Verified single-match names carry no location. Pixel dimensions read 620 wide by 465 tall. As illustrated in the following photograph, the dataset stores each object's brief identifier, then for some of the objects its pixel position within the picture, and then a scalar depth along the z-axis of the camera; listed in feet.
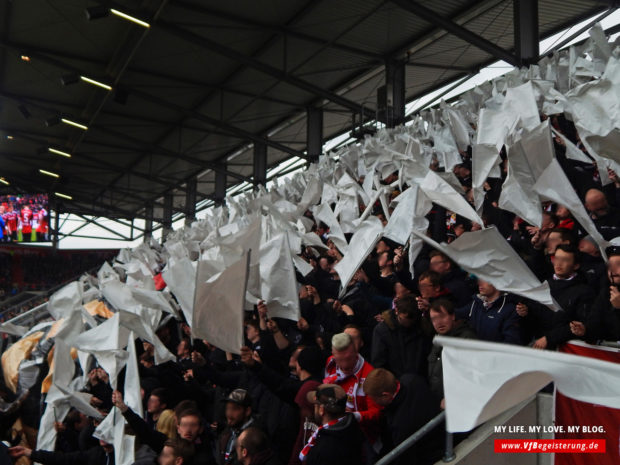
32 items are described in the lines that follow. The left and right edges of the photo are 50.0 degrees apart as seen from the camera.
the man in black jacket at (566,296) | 11.53
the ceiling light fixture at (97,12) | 38.43
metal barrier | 10.43
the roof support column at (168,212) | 100.27
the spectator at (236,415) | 13.19
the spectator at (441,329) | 12.57
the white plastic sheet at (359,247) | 17.62
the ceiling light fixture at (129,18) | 39.50
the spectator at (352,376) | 11.93
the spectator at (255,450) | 11.46
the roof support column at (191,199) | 89.86
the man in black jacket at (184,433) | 13.80
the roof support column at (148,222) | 111.57
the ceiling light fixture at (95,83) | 50.62
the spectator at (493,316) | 12.99
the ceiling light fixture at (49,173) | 88.38
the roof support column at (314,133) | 58.54
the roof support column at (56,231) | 115.44
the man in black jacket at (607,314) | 10.84
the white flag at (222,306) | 15.67
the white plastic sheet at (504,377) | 5.81
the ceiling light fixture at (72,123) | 62.23
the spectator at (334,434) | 10.32
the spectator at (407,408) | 10.85
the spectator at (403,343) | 13.53
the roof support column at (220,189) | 80.81
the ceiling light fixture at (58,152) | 73.67
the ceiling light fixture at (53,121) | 60.08
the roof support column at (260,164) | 67.05
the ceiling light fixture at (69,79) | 48.57
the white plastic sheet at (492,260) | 13.00
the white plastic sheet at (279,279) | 17.74
